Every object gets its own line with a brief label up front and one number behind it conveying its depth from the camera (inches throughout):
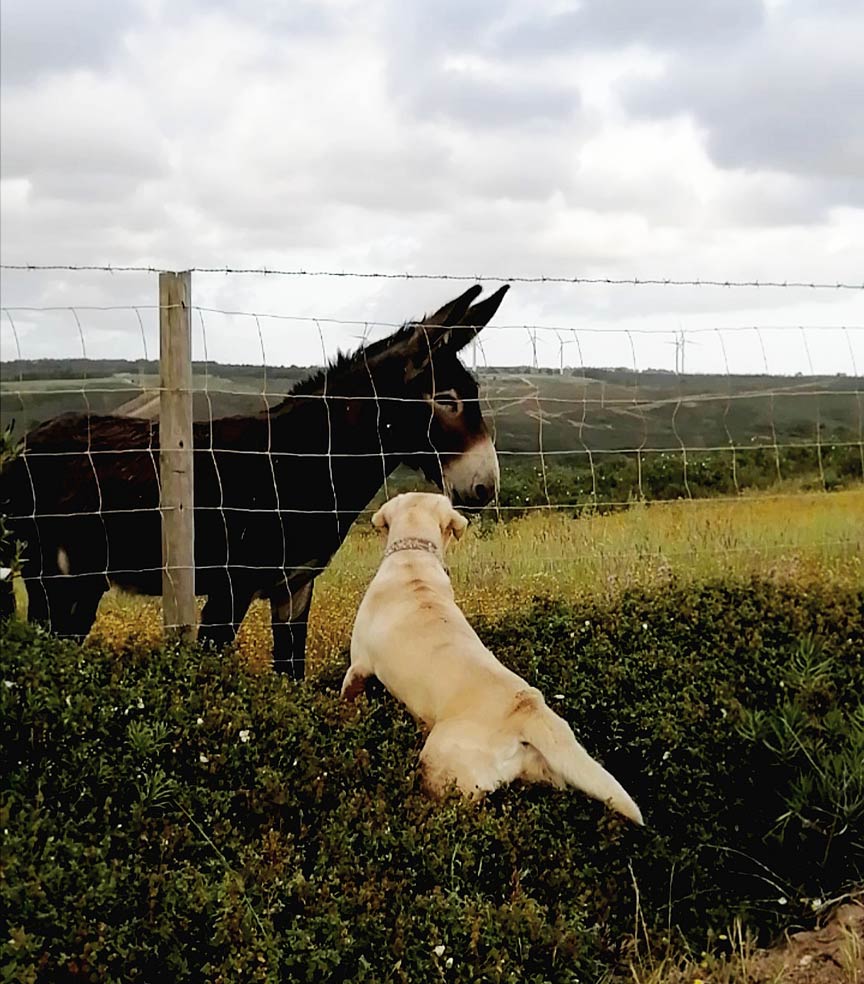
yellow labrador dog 210.4
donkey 254.7
